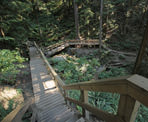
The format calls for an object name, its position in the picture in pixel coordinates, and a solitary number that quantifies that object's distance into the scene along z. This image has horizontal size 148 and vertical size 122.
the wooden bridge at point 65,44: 11.10
